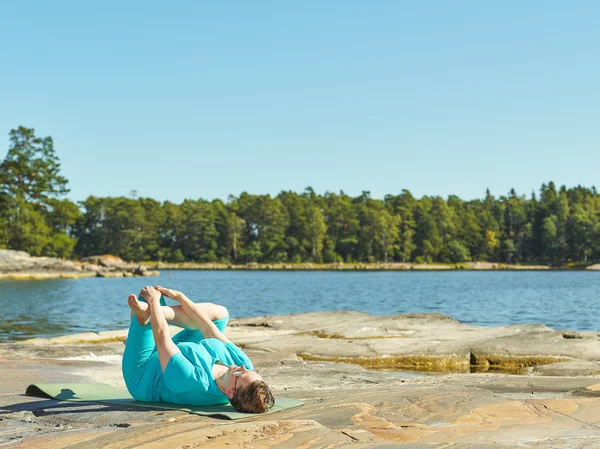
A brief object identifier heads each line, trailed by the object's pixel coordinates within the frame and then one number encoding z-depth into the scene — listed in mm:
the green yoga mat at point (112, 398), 6607
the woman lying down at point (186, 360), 6523
